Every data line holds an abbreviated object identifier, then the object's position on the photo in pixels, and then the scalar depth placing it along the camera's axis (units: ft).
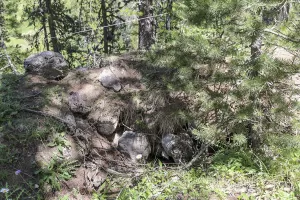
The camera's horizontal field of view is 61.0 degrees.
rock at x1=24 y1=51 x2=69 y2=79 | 17.29
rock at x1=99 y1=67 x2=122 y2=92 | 17.04
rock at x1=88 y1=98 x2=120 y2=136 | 15.83
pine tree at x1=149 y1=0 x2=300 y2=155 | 10.09
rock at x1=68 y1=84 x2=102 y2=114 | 15.71
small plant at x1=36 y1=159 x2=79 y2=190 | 12.12
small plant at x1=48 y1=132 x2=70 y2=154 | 13.30
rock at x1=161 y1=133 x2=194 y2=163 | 14.49
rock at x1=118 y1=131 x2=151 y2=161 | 15.26
